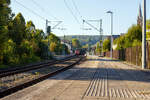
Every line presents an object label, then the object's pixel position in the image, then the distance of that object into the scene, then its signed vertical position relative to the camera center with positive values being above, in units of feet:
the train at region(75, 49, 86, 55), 282.79 +1.14
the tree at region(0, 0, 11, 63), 71.05 +10.07
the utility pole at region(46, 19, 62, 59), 153.89 +17.64
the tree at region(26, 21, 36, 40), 144.00 +16.97
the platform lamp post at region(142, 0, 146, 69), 68.03 +3.84
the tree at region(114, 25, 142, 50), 174.91 +14.74
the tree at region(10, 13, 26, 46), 104.27 +10.36
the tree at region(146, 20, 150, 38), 136.53 +17.95
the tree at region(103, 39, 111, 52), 286.97 +10.68
